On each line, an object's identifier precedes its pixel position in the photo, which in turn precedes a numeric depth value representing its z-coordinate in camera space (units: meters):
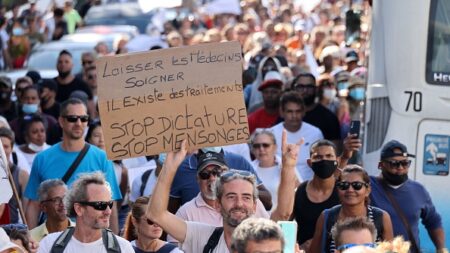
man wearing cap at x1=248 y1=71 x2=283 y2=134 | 16.66
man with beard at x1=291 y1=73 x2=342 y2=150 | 16.20
